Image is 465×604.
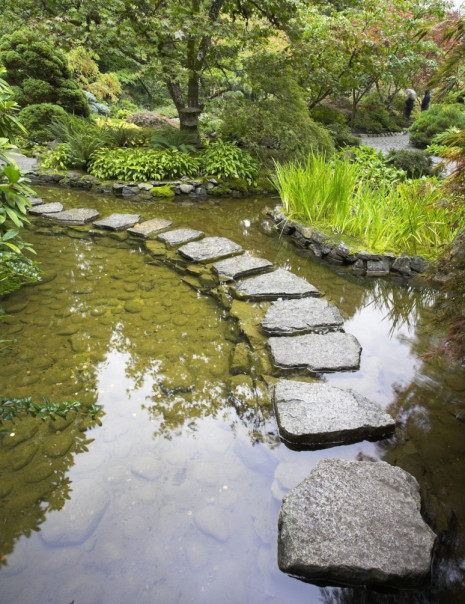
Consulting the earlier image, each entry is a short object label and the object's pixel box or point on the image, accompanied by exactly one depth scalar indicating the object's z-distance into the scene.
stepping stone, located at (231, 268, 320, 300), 3.36
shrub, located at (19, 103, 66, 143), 8.23
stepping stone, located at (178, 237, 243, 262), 4.04
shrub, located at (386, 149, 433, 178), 7.18
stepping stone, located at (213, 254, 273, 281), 3.70
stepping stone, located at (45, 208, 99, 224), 4.97
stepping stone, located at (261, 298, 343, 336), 2.88
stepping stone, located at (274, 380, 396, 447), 1.96
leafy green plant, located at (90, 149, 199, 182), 6.59
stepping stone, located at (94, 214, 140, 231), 4.78
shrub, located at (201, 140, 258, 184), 6.79
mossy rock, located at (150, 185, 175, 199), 6.36
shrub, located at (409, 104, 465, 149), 11.04
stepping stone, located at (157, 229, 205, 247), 4.45
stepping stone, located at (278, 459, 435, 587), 1.37
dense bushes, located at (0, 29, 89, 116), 8.56
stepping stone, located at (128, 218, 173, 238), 4.65
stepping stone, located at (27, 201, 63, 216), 5.21
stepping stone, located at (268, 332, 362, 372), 2.52
